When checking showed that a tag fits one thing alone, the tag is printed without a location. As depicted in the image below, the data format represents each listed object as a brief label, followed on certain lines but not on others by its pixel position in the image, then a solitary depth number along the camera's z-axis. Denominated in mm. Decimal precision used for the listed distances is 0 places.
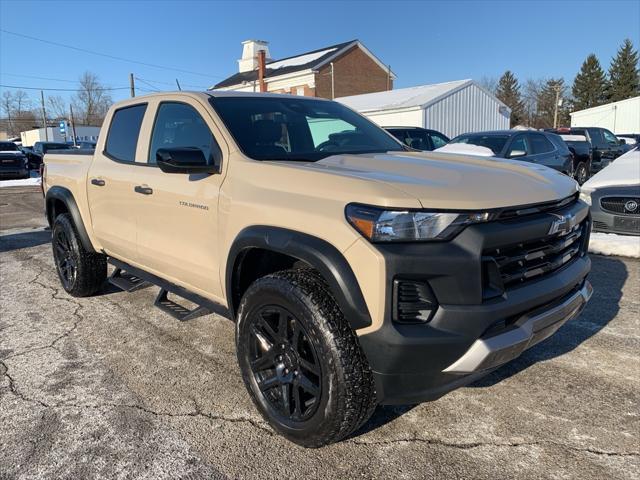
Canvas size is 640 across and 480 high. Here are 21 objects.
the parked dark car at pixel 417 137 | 11844
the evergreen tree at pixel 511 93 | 76812
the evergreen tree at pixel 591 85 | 70125
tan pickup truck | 2209
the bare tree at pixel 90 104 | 84875
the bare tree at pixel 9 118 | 92500
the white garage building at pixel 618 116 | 44062
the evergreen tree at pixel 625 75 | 67688
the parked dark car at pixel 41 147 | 28094
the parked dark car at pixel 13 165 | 22344
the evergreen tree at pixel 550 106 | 71062
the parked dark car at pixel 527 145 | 9914
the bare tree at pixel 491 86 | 84962
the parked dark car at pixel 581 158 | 14445
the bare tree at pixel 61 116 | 86306
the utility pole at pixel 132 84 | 42178
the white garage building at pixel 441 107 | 24938
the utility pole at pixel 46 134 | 65062
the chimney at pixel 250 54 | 50906
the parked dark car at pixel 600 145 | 16828
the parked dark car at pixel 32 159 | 28744
